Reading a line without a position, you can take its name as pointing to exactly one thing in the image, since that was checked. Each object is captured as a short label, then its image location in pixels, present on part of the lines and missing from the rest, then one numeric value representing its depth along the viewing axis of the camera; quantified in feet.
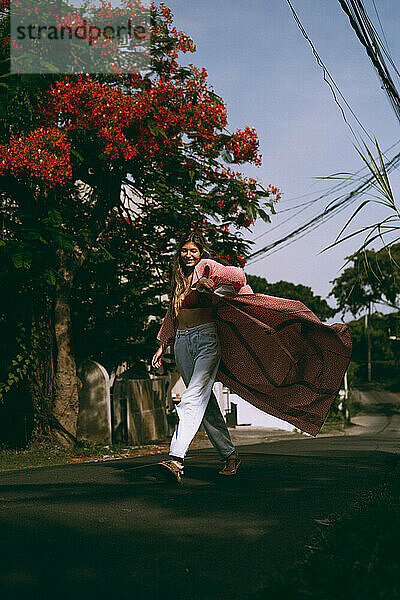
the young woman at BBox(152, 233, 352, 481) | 17.33
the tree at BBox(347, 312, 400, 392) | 153.76
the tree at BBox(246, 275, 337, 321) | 174.32
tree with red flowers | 30.58
